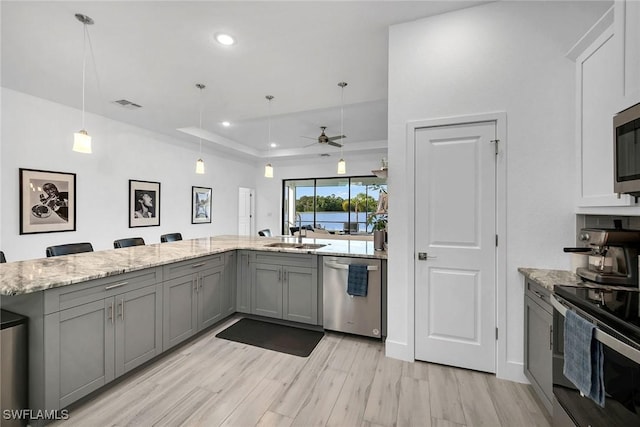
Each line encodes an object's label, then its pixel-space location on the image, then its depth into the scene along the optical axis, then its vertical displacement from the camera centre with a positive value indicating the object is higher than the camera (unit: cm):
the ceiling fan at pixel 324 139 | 516 +142
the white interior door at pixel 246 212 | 841 +4
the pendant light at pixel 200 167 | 403 +69
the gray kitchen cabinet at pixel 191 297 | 245 -85
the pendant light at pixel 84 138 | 233 +67
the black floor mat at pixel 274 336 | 266 -132
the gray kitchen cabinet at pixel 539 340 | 167 -85
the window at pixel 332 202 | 846 +38
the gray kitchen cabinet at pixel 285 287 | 301 -85
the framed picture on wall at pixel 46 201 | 362 +15
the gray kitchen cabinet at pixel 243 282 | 331 -86
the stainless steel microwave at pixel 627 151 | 135 +34
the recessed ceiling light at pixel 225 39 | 256 +168
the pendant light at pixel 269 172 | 430 +67
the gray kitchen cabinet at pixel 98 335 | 166 -86
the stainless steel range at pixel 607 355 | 99 -57
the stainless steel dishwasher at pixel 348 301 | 275 -92
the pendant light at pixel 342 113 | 354 +168
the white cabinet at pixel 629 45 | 139 +91
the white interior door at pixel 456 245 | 220 -26
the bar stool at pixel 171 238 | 409 -39
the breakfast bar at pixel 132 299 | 163 -72
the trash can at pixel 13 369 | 154 -92
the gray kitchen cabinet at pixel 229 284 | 318 -86
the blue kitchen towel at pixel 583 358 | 114 -65
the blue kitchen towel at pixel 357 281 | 274 -68
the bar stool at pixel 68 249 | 264 -38
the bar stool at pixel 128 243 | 324 -38
